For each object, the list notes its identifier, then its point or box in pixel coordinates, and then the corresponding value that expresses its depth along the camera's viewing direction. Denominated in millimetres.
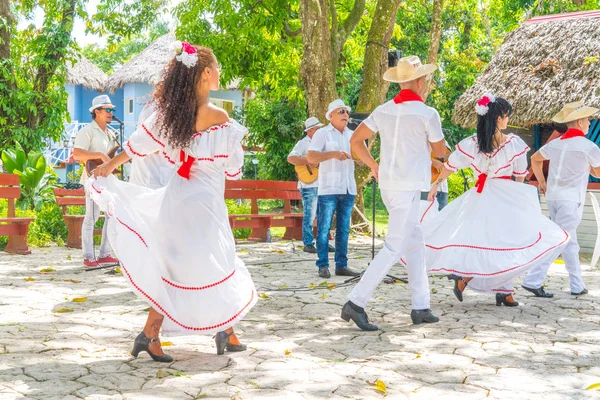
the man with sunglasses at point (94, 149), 9578
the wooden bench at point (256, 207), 14312
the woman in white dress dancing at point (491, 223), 7605
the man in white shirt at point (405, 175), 6688
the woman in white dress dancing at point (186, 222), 5305
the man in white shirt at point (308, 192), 12344
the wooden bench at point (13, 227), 11828
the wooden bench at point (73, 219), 12789
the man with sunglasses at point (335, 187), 9758
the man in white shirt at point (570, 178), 8578
